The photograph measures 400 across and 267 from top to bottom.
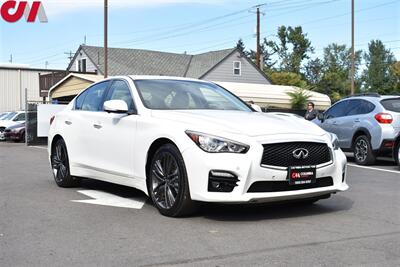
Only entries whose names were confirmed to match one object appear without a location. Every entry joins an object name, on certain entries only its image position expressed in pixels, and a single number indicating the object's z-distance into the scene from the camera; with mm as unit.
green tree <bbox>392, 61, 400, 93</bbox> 70912
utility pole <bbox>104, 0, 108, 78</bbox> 28688
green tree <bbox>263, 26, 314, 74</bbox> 81875
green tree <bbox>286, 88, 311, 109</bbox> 30562
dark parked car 23875
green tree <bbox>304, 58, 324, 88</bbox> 91625
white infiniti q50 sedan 5512
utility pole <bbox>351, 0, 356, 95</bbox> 35125
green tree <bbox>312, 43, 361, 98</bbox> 79062
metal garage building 45438
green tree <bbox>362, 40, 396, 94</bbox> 89875
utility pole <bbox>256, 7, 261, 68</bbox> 44231
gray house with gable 41906
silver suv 11719
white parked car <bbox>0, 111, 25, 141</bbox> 25159
